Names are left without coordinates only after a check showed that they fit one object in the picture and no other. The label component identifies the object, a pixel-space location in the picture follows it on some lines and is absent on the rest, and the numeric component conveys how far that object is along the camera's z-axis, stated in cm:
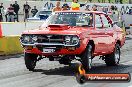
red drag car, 1145
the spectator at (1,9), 3282
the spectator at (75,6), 1862
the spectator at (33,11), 3592
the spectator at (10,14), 3212
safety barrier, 1766
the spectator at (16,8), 3388
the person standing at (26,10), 3596
